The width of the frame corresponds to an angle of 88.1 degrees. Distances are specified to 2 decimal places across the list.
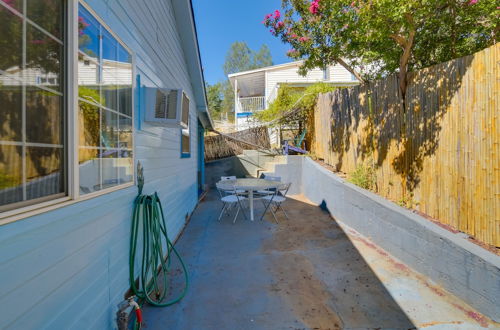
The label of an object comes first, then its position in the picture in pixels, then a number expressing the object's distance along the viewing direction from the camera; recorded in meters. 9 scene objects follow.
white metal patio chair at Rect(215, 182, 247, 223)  5.76
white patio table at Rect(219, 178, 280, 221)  5.50
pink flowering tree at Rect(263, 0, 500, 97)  3.54
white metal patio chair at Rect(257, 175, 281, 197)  7.21
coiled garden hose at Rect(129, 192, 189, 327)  2.46
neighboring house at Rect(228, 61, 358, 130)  15.19
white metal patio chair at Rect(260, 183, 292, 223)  5.87
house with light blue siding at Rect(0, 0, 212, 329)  1.15
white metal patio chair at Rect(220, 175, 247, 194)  7.76
